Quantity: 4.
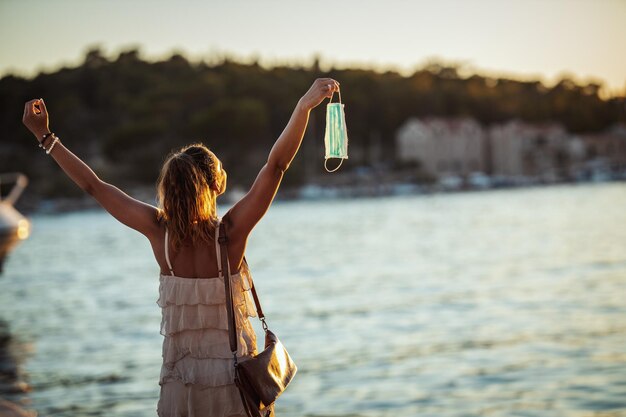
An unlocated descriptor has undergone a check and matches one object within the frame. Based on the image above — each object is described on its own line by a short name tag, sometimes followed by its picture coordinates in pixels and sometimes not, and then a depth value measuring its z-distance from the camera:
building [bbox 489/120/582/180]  140.88
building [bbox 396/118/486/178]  128.00
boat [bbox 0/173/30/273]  18.31
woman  3.13
